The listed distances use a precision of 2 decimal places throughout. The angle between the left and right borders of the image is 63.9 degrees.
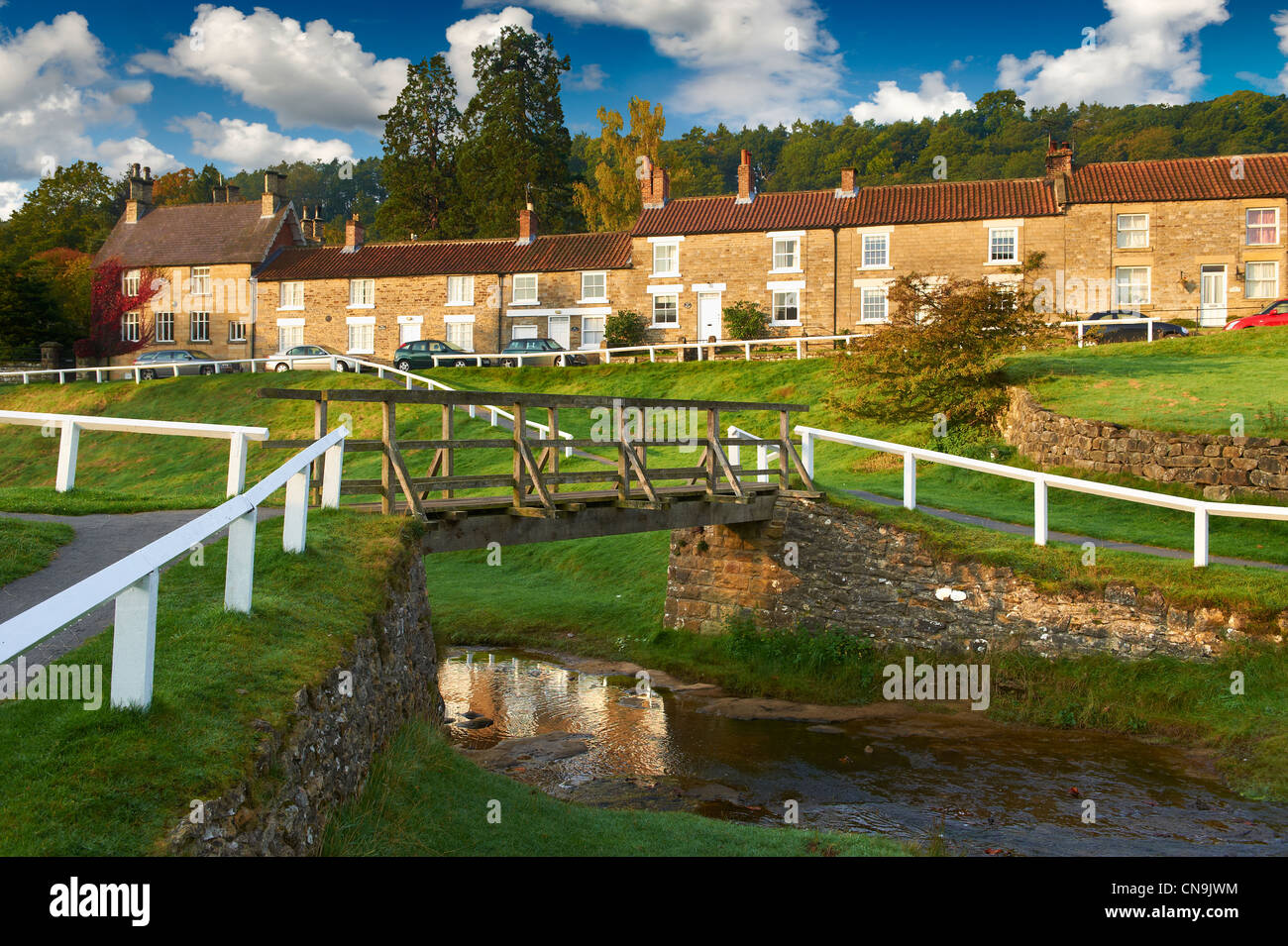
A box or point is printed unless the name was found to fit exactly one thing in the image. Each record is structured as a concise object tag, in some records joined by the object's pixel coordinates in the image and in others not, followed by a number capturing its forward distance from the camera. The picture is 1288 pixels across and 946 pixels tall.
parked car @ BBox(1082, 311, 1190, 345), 32.75
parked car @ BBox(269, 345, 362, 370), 39.19
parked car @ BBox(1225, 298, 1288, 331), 32.25
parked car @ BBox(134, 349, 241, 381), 40.38
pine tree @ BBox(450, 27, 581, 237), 57.69
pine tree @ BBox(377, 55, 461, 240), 61.97
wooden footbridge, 10.22
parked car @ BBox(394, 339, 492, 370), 39.62
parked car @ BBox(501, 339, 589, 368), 38.34
